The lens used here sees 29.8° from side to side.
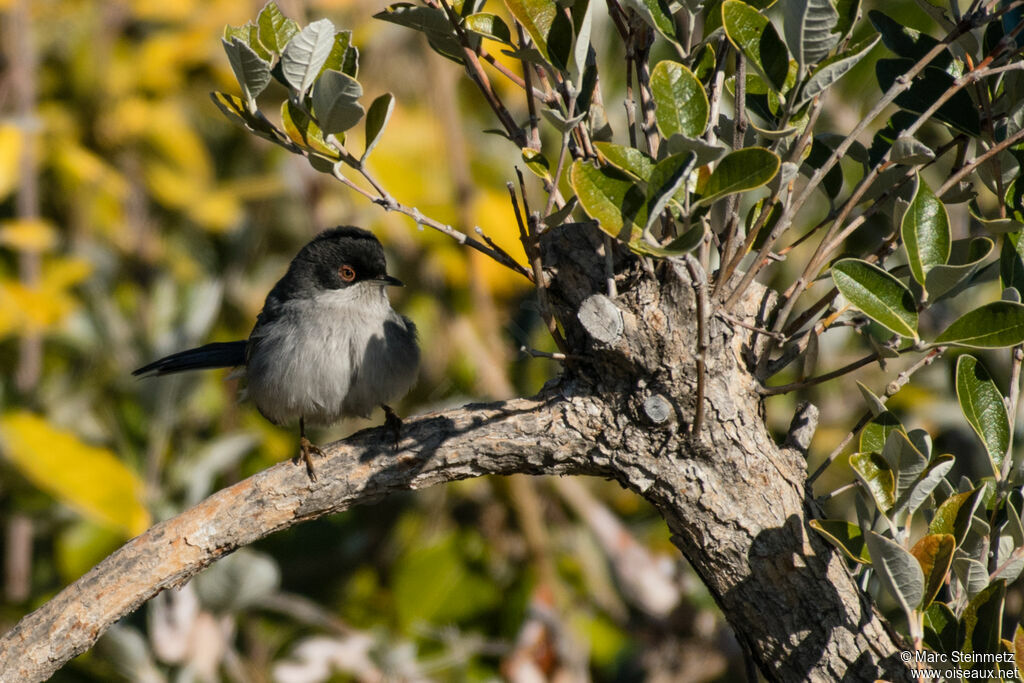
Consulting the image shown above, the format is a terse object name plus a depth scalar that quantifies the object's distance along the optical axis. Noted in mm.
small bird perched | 7035
